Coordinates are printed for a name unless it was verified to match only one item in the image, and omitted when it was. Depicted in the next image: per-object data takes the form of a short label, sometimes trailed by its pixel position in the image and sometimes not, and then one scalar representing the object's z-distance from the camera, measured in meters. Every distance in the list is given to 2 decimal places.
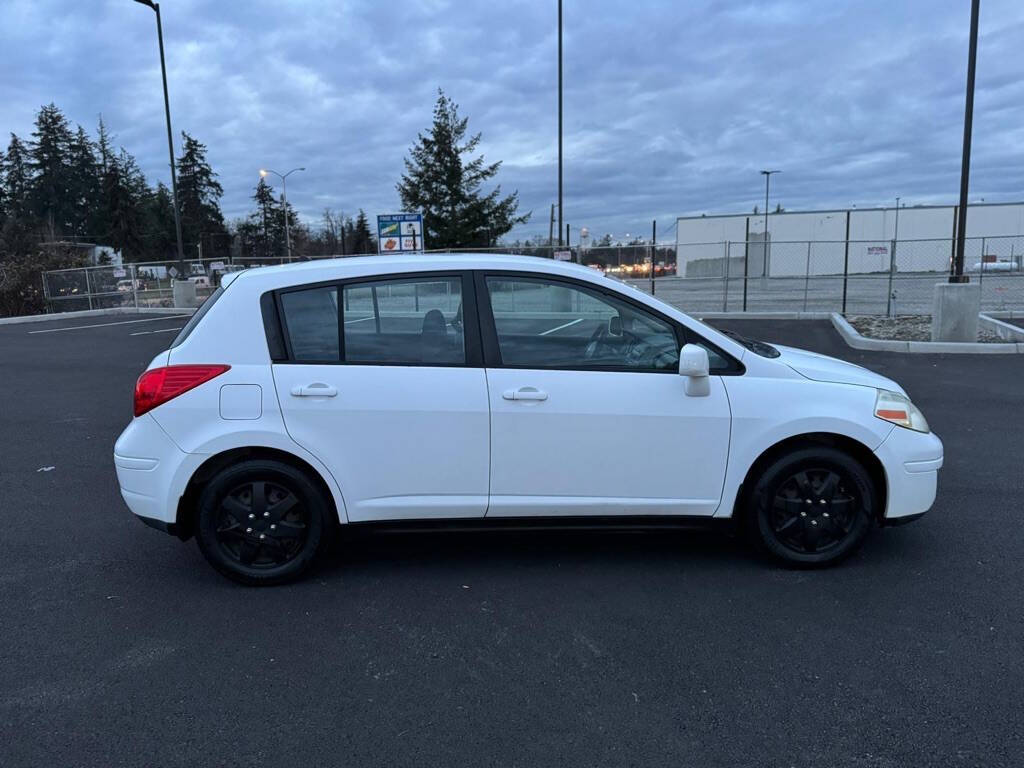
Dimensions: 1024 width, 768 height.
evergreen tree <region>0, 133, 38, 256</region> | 83.81
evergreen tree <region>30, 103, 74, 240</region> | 83.94
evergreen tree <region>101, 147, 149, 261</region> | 78.44
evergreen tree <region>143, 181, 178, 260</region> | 83.19
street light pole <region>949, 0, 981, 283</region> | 12.29
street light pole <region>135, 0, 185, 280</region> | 26.46
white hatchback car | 3.74
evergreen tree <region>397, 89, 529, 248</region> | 33.06
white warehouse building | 52.75
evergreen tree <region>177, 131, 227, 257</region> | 86.50
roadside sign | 22.78
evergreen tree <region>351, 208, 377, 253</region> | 81.99
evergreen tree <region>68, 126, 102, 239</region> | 85.75
